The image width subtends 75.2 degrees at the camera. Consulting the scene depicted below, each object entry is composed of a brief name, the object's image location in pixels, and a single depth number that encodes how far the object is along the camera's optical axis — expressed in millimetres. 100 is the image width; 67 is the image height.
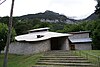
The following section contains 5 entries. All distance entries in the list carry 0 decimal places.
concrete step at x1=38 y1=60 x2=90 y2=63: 5658
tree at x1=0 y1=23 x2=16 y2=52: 6884
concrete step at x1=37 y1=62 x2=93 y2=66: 5334
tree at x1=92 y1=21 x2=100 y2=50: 11658
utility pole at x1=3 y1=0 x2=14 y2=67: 4167
